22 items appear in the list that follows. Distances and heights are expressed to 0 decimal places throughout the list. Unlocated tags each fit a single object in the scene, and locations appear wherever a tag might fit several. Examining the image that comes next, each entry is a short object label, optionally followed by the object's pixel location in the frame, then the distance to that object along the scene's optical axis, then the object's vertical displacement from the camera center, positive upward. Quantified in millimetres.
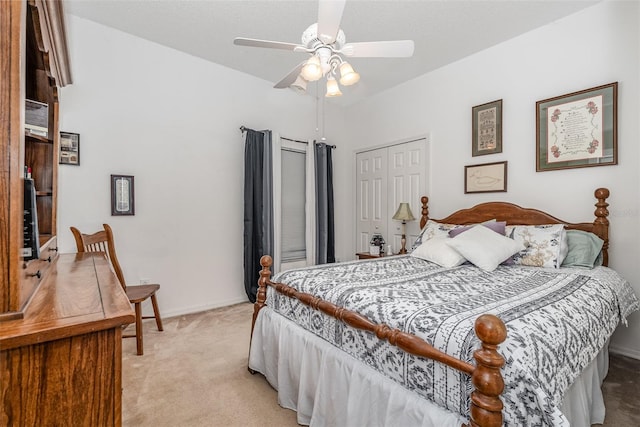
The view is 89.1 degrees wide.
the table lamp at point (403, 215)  3822 -27
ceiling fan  1981 +1043
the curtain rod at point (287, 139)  3810 +983
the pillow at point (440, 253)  2471 -327
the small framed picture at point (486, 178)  3213 +355
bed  1054 -518
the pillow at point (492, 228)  2790 -135
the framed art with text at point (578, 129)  2582 +699
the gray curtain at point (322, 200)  4535 +183
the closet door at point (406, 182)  3951 +383
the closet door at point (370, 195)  4449 +250
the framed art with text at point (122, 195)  3057 +180
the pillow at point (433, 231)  3151 -180
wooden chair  2514 -369
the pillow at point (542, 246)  2441 -261
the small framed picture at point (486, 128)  3238 +859
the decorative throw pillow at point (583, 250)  2432 -289
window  4320 +124
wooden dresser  659 -325
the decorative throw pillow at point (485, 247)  2354 -260
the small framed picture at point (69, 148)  2797 +573
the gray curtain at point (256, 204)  3803 +112
